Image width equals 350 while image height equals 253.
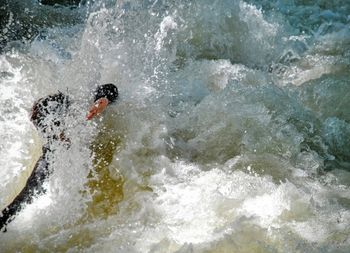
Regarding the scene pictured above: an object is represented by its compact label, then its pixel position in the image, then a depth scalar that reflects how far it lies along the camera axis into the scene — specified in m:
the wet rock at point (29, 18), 12.12
